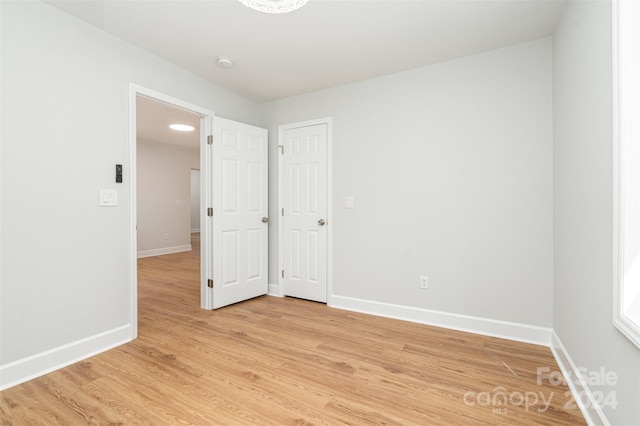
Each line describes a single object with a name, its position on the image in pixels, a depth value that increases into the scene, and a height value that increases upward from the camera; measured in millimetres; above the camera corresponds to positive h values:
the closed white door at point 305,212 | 3510 -38
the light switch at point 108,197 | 2326 +94
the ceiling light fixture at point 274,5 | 1610 +1143
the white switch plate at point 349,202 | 3314 +80
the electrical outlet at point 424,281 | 2885 -719
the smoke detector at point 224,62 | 2748 +1421
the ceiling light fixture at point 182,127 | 5293 +1520
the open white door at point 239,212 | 3252 -35
